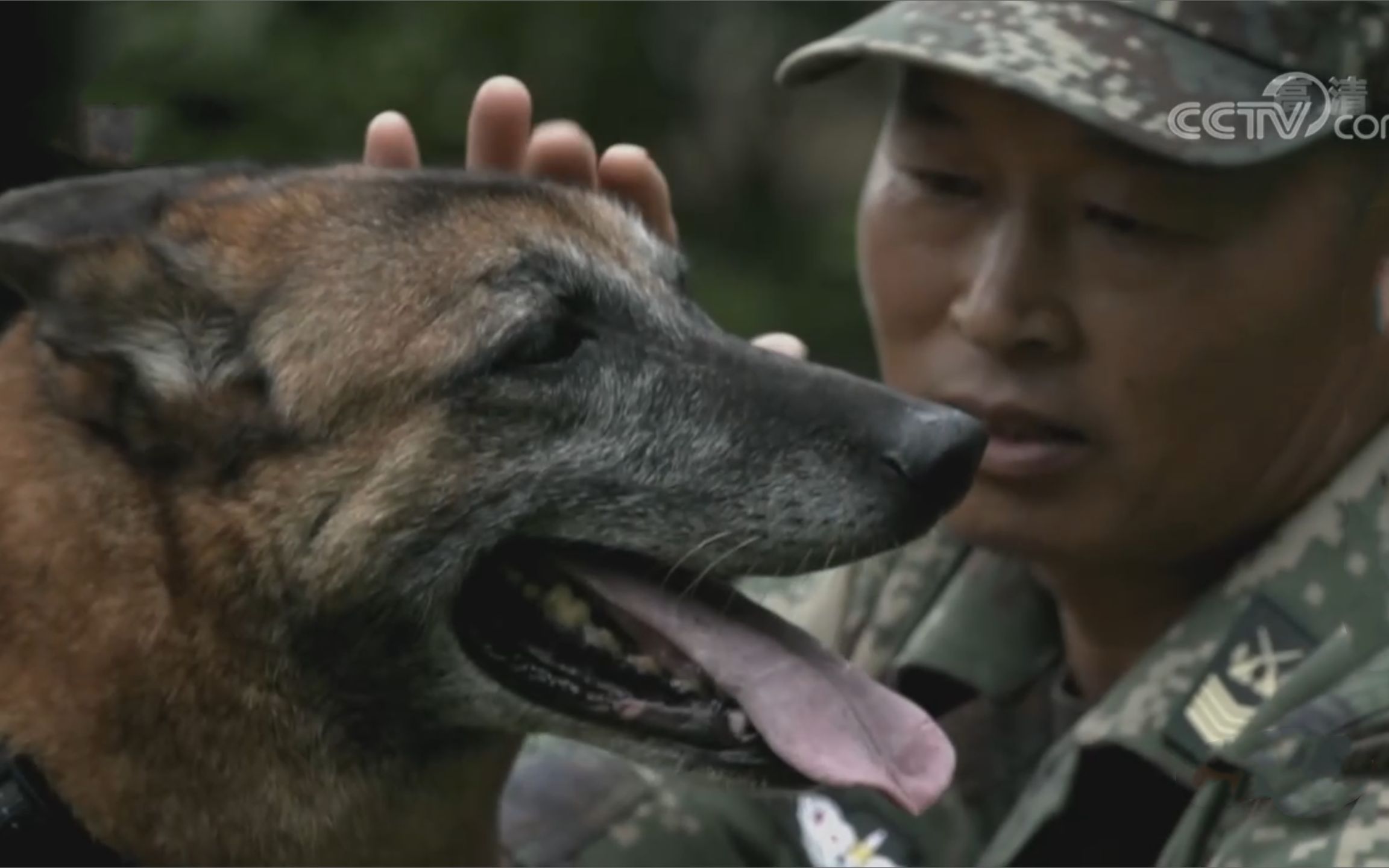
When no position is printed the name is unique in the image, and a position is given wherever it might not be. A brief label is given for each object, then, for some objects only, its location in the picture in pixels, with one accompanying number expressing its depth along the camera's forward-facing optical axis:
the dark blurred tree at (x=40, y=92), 3.26
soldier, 2.52
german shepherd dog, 2.40
